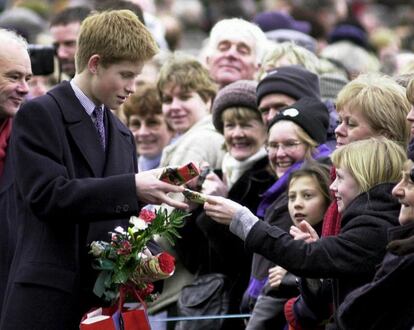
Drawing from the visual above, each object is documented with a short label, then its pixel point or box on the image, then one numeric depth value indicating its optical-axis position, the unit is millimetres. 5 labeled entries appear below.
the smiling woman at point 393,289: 11203
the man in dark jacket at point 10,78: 14281
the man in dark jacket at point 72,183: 12305
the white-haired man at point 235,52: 20047
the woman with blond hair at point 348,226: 12648
